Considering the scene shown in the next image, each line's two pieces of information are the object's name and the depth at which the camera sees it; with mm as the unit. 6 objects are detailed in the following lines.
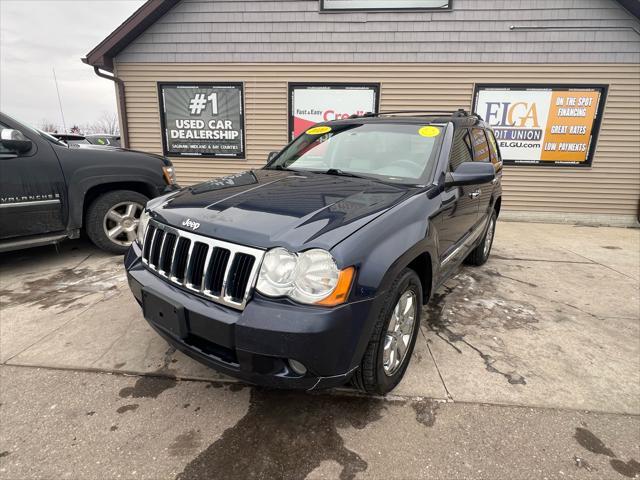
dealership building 7066
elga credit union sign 7273
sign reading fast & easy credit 7566
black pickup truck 3797
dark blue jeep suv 1685
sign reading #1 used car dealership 7832
